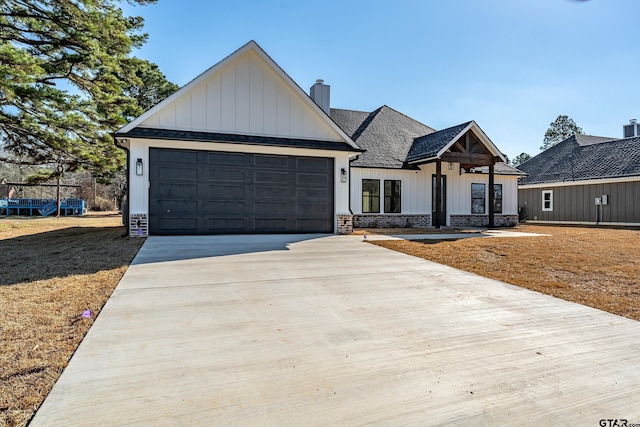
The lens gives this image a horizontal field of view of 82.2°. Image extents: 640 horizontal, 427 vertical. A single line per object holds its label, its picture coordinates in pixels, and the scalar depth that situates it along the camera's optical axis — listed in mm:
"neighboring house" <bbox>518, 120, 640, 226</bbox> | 17906
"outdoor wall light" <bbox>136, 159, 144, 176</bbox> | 10094
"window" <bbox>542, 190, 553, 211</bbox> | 21484
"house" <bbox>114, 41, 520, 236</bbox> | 10305
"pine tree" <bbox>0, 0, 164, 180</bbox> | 12695
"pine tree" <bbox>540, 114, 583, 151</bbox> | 49250
